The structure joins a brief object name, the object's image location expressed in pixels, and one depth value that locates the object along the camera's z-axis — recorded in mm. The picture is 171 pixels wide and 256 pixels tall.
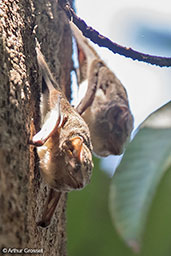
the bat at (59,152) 1424
